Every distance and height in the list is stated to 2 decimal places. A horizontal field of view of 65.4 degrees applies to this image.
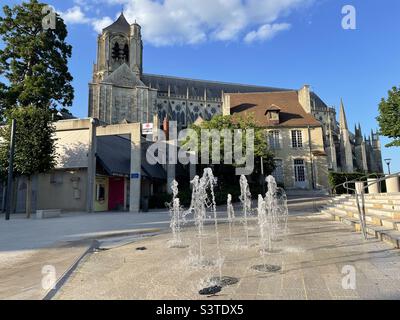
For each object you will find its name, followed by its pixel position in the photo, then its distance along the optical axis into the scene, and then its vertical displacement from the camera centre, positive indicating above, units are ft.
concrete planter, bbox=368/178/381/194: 53.89 +0.95
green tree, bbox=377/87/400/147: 95.25 +24.35
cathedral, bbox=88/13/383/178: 203.51 +77.43
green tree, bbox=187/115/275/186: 90.22 +18.53
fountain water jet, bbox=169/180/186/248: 27.53 -3.72
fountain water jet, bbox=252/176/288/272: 17.88 -3.60
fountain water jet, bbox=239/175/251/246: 37.99 -1.84
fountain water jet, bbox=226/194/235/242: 31.71 -3.74
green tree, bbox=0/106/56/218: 60.39 +11.65
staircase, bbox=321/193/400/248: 24.70 -2.25
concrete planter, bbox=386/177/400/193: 45.88 +1.31
